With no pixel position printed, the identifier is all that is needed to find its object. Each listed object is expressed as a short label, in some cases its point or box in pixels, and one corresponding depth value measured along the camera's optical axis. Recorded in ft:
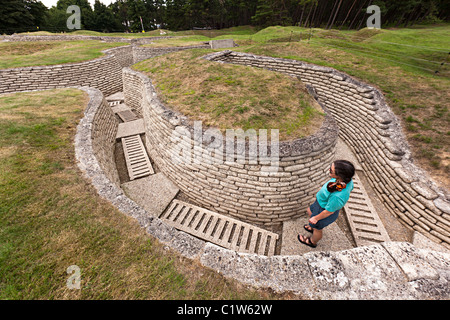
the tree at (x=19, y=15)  84.24
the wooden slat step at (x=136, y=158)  20.49
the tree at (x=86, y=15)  131.54
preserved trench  8.36
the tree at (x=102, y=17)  134.00
